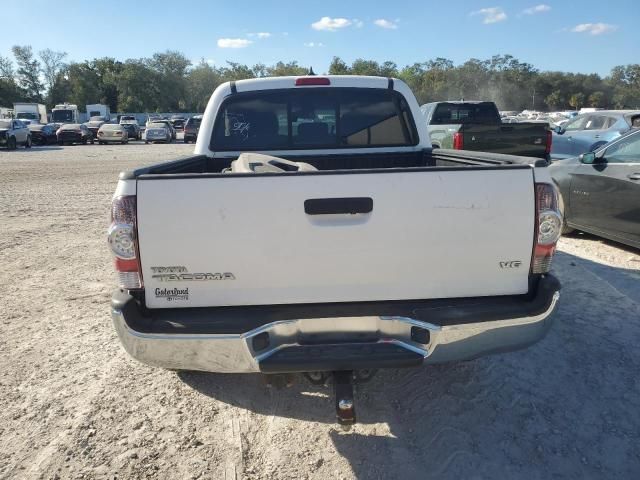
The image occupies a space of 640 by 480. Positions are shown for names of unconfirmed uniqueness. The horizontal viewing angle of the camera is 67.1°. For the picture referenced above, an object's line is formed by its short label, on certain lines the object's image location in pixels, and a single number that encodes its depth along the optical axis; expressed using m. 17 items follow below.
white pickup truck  2.35
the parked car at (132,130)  37.34
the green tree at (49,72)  102.43
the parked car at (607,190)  5.70
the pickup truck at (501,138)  10.41
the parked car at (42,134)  32.66
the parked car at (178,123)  55.81
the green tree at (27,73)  102.62
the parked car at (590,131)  12.05
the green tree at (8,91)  86.81
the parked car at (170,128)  36.50
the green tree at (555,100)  94.12
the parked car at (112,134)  34.41
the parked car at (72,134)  33.31
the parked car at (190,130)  34.66
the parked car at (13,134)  26.62
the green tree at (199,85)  101.38
